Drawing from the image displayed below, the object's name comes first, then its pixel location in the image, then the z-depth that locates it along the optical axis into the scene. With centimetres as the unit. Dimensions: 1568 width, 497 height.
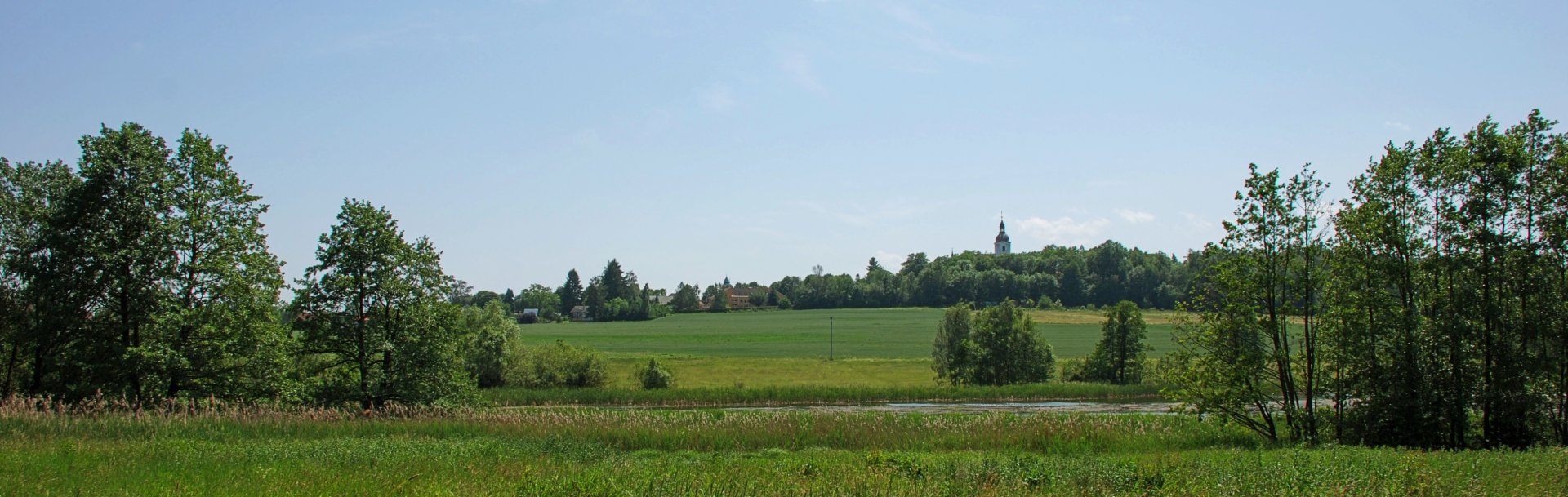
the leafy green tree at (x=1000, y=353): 5922
